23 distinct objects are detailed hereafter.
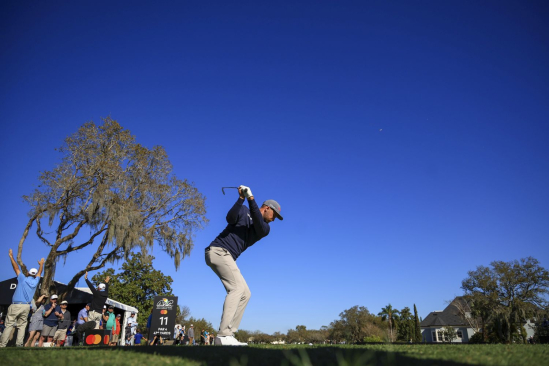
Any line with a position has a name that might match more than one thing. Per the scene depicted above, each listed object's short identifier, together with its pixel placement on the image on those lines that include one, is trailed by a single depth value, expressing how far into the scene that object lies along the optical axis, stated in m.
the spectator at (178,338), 18.46
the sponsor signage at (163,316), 16.25
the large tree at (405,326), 67.44
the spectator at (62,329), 10.23
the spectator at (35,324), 8.42
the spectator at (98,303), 10.08
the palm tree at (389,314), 82.04
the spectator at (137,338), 17.31
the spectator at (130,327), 20.92
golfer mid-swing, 4.33
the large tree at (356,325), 70.75
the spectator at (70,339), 13.39
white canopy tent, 19.54
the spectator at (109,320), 11.87
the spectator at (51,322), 9.02
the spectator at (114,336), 12.88
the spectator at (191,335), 22.96
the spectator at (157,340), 14.97
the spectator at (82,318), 9.86
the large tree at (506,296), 36.47
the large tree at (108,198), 18.14
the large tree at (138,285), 37.58
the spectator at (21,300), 7.83
